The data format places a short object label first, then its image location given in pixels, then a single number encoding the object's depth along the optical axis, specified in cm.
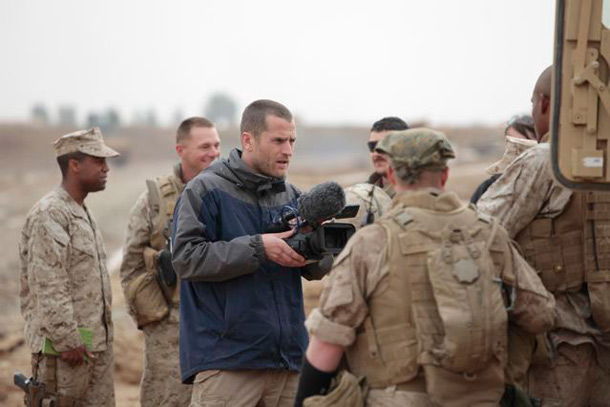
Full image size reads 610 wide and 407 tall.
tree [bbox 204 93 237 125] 12975
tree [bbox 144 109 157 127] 10088
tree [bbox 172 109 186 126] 11269
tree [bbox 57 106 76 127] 11931
